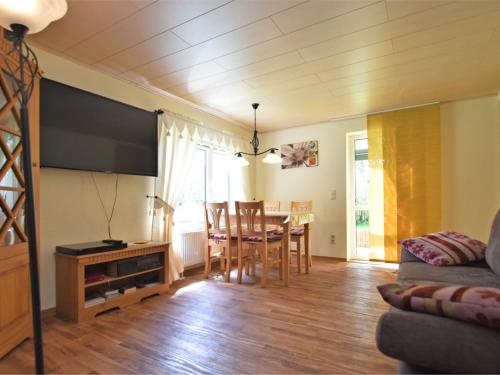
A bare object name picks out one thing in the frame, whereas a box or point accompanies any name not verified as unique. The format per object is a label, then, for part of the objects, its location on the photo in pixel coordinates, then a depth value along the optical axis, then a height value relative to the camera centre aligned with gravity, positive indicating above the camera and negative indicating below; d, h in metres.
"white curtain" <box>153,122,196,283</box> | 3.19 +0.14
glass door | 4.39 -0.16
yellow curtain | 3.73 +0.12
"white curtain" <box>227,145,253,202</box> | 4.50 +0.14
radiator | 3.54 -0.77
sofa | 0.74 -0.45
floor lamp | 1.19 +0.68
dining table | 3.12 -0.40
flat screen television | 2.23 +0.54
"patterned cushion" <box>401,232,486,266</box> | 1.95 -0.48
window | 3.70 +0.03
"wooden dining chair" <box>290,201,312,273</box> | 3.61 -0.61
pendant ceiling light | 3.54 +0.39
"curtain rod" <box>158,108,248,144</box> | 3.37 +0.92
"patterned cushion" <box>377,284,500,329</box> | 0.77 -0.36
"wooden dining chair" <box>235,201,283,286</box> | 3.06 -0.56
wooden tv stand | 2.17 -0.76
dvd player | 2.20 -0.47
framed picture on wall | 4.70 +0.57
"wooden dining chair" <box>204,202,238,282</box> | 3.26 -0.59
